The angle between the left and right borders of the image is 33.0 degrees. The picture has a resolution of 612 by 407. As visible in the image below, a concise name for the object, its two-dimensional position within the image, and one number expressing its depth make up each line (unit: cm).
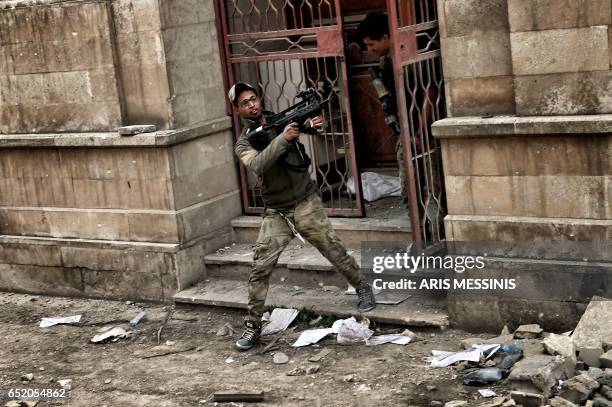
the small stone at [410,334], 816
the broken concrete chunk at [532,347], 723
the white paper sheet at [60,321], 991
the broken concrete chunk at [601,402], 645
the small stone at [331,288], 920
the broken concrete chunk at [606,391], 652
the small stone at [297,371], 788
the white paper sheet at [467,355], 748
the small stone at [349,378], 759
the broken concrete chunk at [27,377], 855
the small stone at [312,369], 786
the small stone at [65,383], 831
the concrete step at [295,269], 886
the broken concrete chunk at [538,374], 665
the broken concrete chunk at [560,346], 700
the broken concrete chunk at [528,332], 763
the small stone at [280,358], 814
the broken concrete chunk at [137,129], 976
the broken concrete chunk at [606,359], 680
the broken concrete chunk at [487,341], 764
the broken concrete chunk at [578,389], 652
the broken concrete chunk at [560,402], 643
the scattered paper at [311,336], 840
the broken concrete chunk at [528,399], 661
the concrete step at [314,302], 834
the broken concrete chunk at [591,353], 693
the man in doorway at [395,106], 855
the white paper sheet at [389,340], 813
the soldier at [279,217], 827
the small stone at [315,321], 877
